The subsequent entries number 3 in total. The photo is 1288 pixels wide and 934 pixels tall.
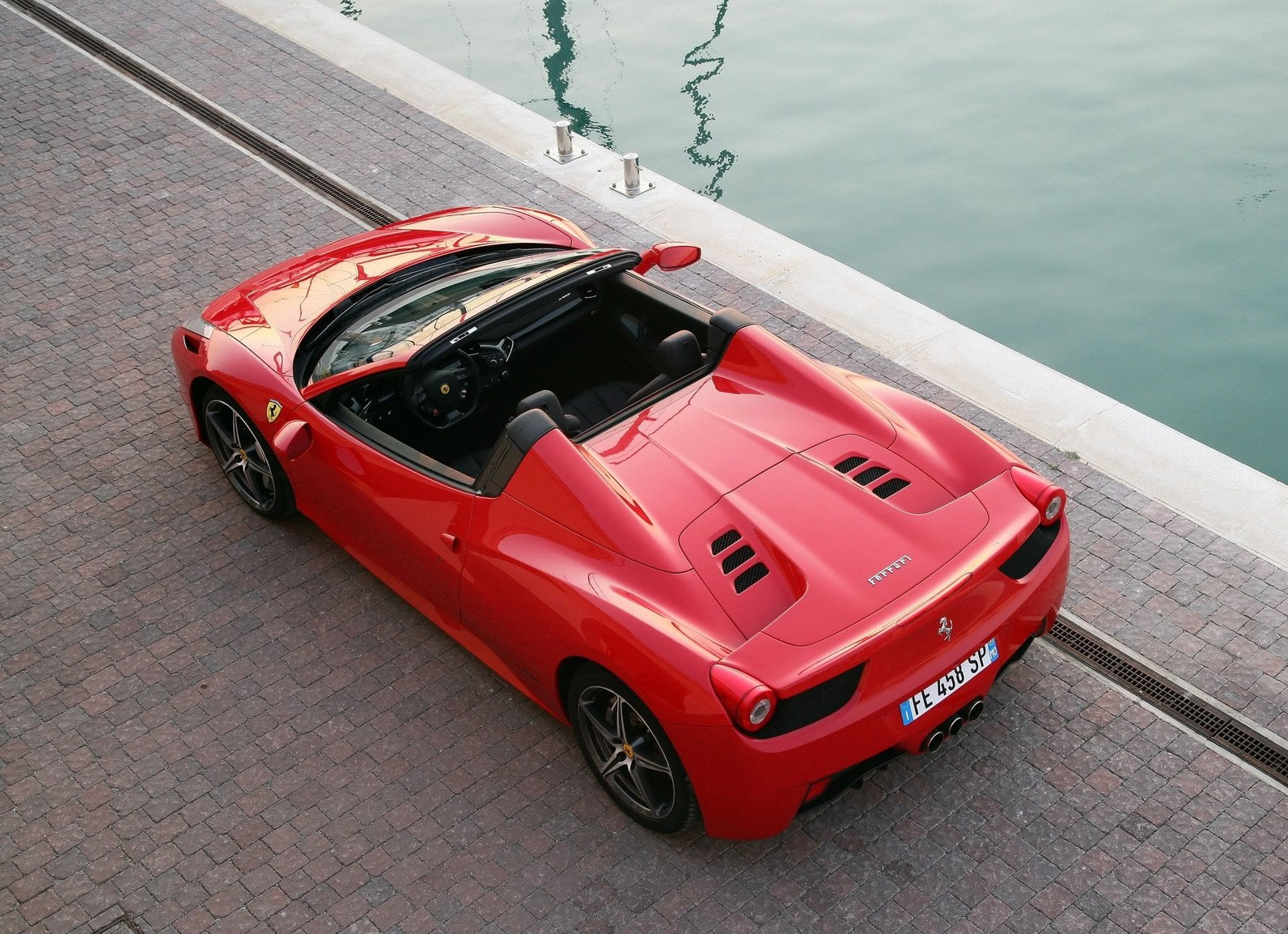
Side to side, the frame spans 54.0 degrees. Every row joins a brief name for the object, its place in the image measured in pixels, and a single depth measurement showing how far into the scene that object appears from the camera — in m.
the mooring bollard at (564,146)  9.22
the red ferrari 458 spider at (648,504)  4.14
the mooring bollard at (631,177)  8.84
